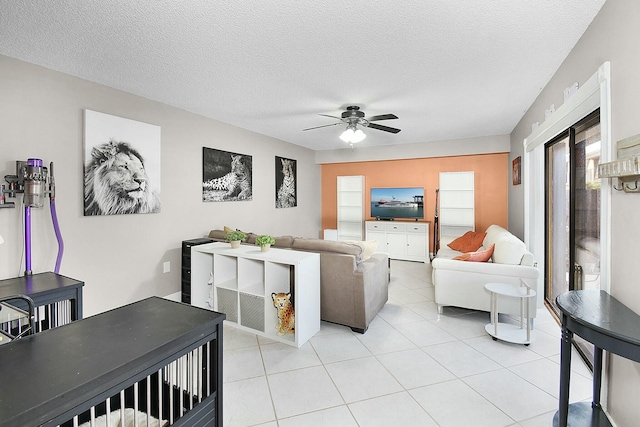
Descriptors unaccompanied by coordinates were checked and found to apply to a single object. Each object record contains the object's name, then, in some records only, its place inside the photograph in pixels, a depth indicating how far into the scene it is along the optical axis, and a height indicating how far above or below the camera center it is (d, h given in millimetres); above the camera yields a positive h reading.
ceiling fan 3662 +1116
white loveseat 3002 -671
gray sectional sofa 2912 -690
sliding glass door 2350 +15
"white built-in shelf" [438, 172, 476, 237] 5938 +182
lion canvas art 2939 +515
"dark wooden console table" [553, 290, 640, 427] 1239 -530
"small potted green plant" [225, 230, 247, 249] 3166 -266
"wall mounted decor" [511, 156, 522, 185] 4431 +643
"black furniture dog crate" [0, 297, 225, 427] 766 -453
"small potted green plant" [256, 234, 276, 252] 3010 -291
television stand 6152 -549
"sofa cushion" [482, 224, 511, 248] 3931 -313
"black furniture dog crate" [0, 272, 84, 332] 1997 -552
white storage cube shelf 2729 -738
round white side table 2658 -1004
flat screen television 6395 +216
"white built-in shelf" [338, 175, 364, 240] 7070 +134
